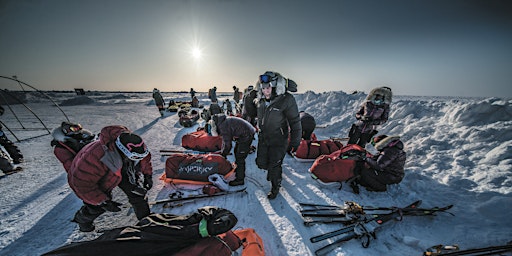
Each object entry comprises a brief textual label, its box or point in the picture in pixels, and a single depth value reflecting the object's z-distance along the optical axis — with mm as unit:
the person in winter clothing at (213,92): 15719
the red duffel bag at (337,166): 4023
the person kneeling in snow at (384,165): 3666
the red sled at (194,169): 4160
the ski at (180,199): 3509
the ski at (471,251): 2283
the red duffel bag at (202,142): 6457
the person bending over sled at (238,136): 4270
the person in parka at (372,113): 5434
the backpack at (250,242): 2236
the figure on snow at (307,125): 6559
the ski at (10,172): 4628
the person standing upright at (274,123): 3286
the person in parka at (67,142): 3105
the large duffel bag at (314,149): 5531
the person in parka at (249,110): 6871
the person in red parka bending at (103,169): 2289
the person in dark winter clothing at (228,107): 14380
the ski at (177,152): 6149
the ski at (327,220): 3002
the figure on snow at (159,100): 14500
